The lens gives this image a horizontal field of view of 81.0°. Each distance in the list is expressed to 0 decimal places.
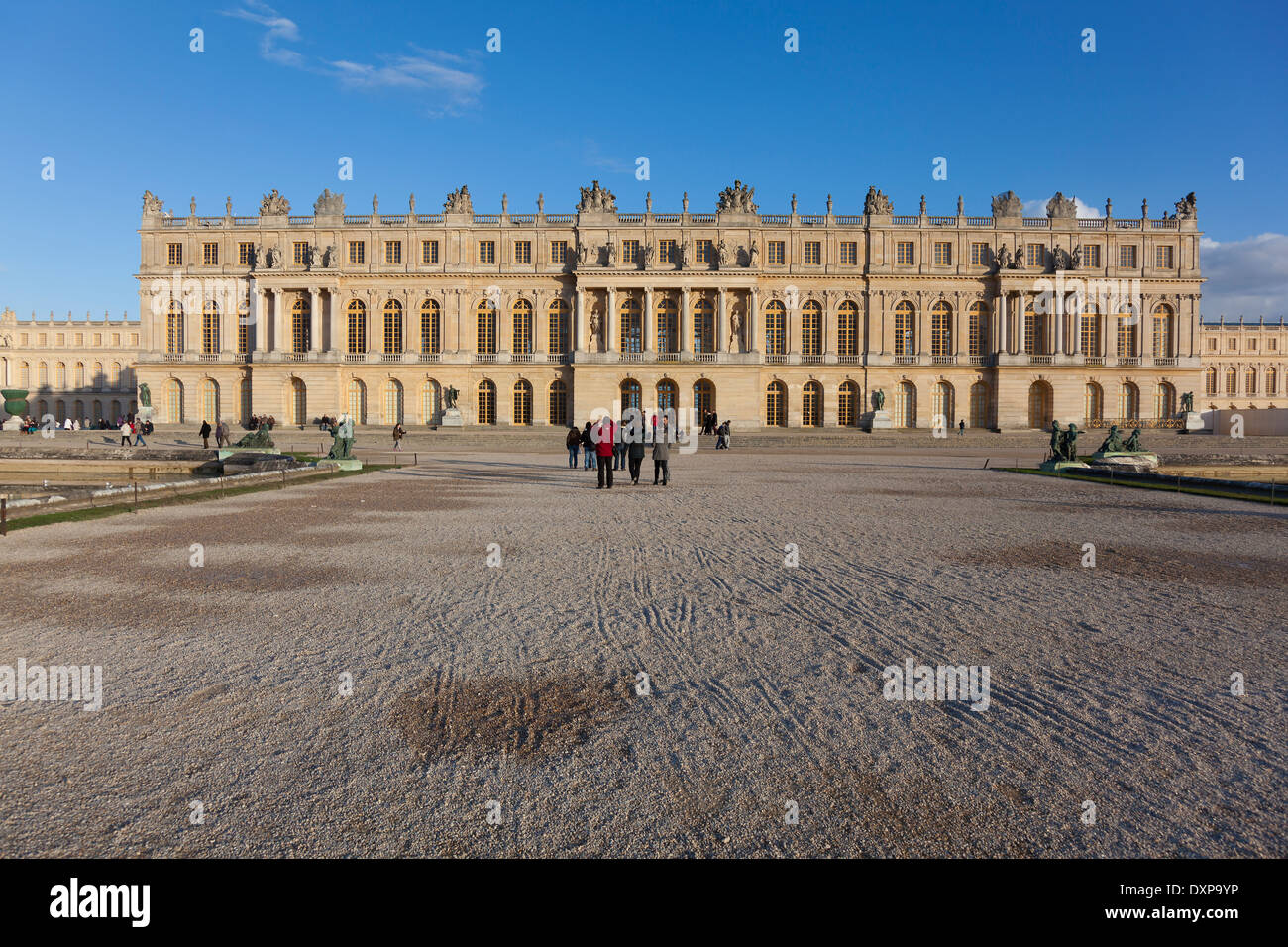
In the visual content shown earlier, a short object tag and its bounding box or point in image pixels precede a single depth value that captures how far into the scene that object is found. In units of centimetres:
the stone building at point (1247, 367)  10419
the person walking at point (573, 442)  2722
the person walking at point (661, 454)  2050
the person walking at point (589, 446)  2555
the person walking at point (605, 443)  1908
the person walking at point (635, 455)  2072
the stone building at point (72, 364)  10638
